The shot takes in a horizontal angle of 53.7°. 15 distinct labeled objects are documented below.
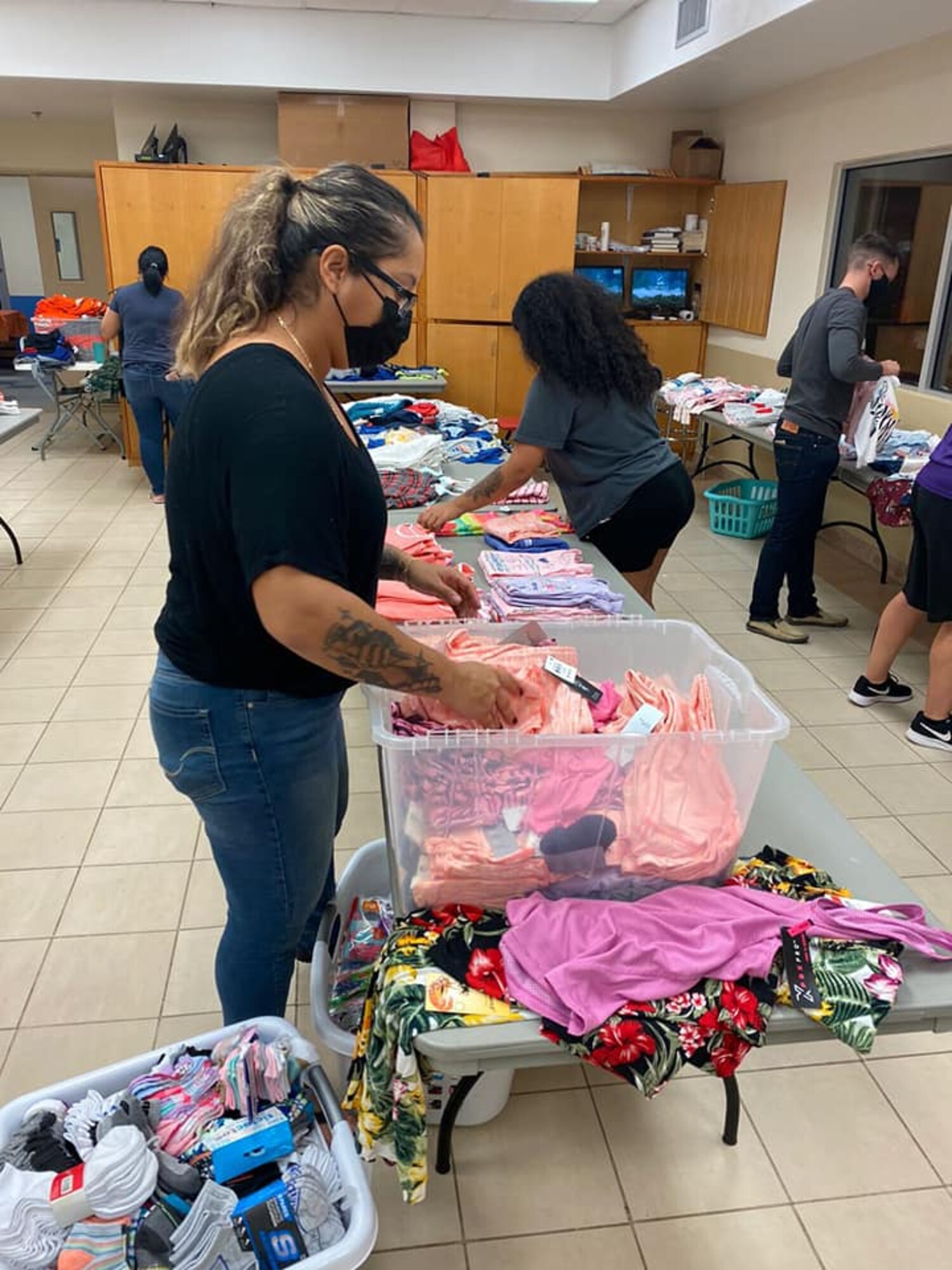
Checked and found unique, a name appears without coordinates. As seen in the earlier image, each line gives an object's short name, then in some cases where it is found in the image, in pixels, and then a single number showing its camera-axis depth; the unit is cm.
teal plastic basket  583
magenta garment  118
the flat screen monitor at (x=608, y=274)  752
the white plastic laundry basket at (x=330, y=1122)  132
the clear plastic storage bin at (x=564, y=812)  132
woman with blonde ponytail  116
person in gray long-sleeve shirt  387
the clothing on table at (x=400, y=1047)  118
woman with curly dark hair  265
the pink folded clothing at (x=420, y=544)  273
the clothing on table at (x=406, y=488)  337
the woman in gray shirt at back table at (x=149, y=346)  600
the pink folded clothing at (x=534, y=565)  262
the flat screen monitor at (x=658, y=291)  766
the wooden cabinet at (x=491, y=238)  684
